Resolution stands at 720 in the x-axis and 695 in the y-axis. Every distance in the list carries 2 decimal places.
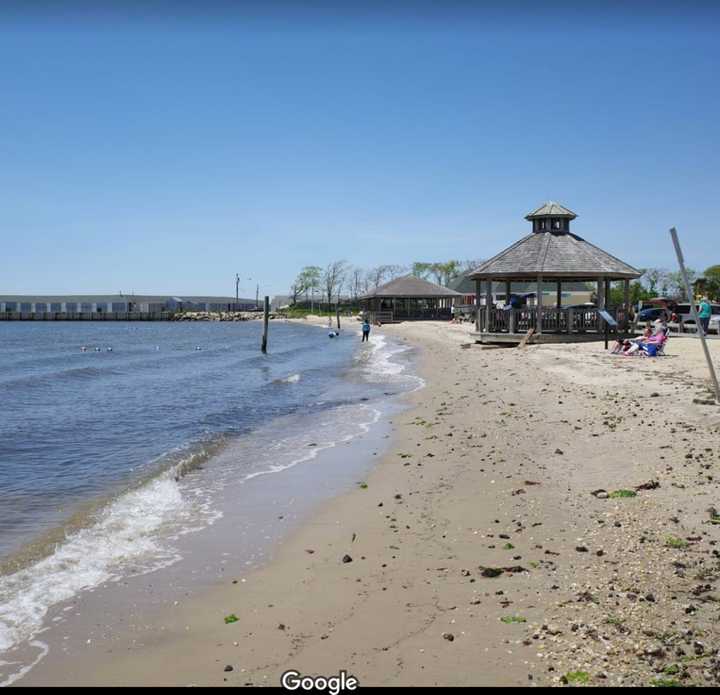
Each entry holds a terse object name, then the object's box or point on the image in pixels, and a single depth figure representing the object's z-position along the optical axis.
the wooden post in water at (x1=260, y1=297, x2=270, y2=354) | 43.34
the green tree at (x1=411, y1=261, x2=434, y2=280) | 136.88
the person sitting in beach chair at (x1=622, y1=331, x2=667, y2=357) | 20.98
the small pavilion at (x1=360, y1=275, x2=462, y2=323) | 78.31
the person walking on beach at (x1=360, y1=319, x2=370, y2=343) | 50.35
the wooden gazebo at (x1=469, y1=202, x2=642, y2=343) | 28.50
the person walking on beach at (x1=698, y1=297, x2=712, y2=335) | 26.61
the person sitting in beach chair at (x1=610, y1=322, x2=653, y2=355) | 21.92
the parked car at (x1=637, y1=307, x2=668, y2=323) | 41.04
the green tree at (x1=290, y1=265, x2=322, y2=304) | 167.12
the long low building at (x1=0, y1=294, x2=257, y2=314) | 177.12
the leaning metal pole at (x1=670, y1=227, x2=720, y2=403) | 9.54
